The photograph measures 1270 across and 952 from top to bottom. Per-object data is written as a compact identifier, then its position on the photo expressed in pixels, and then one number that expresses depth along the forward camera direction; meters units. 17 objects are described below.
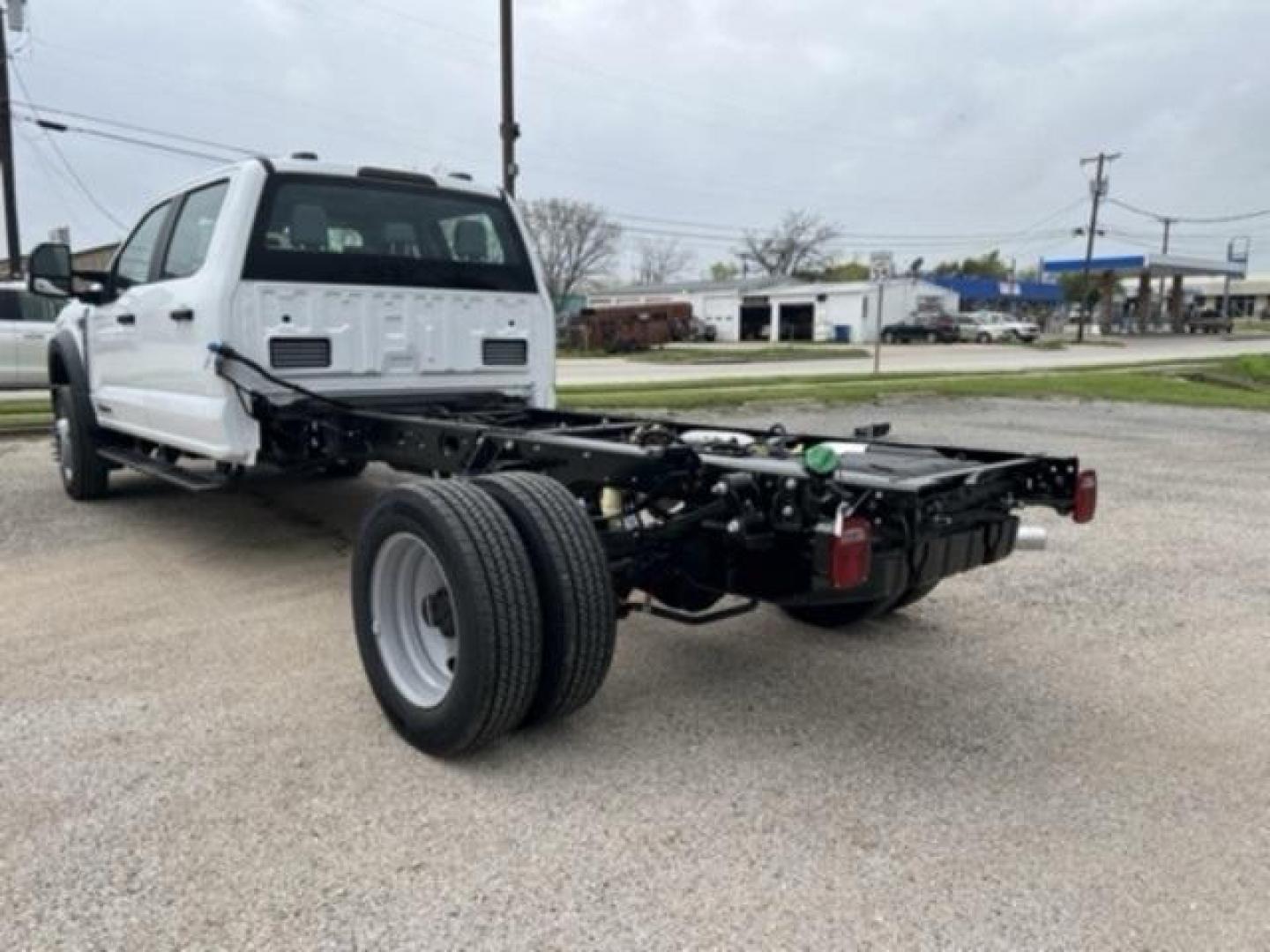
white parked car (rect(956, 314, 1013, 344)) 54.78
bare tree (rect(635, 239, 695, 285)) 99.88
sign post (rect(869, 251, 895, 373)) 18.91
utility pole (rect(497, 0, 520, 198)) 19.36
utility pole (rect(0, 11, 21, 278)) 22.38
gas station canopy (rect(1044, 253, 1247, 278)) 62.91
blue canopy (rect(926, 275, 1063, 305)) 70.56
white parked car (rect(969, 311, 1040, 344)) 53.47
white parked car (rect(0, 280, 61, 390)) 14.24
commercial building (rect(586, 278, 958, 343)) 59.09
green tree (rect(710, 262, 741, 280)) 113.26
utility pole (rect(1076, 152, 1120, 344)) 61.81
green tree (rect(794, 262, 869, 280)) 89.69
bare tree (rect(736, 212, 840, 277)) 93.81
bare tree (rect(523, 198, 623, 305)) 68.25
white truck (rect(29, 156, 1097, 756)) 3.21
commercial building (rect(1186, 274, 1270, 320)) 104.75
